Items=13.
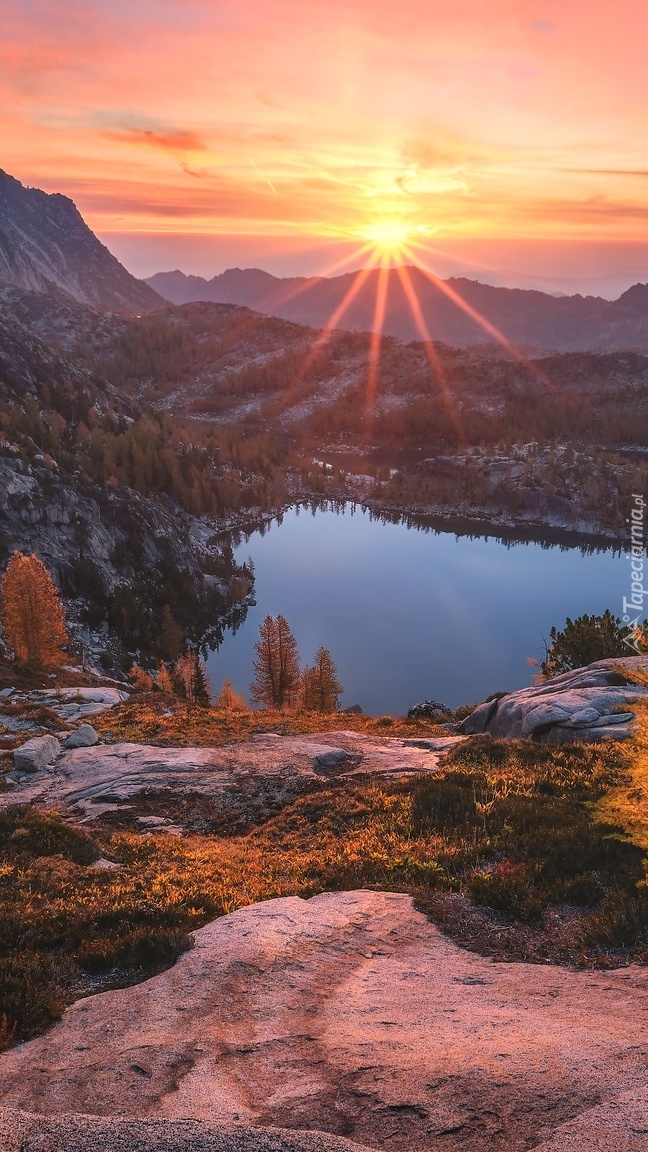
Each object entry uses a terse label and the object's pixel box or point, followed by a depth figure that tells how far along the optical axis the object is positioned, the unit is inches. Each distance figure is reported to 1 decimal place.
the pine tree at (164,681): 2807.6
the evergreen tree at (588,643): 1712.6
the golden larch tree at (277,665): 2684.5
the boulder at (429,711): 1962.8
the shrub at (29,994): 409.1
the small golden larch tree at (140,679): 2609.5
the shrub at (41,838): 718.5
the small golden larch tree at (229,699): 2738.2
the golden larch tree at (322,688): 2726.4
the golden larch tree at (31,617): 2262.6
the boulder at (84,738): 1209.4
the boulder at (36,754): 1066.1
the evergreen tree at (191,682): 2632.9
